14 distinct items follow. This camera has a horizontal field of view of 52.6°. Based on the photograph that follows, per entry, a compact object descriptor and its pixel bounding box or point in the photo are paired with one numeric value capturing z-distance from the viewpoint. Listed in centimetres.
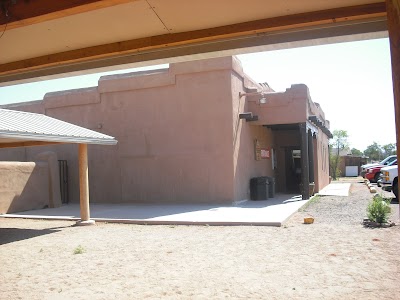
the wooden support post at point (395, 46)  235
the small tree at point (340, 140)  6875
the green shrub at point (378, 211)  1038
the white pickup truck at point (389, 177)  1614
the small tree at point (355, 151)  8111
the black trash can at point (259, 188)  1733
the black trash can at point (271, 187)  1806
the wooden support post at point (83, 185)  1239
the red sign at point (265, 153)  1970
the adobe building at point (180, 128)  1606
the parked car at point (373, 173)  2686
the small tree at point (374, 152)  8578
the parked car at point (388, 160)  2485
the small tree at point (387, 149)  8752
